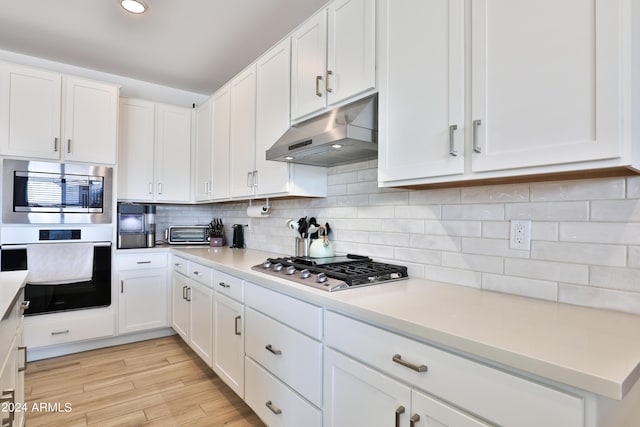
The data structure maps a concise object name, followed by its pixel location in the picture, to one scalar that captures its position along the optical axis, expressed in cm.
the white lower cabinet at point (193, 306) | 249
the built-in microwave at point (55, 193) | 269
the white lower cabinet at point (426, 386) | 78
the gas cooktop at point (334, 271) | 150
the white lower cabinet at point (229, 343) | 204
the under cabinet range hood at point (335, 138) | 163
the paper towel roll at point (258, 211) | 274
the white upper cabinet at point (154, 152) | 342
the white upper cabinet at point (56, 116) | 271
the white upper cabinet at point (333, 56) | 166
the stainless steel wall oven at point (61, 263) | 271
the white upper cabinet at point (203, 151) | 336
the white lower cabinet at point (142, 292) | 316
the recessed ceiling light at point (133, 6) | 228
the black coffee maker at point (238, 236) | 341
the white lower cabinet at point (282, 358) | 145
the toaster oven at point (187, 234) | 359
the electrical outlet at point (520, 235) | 134
